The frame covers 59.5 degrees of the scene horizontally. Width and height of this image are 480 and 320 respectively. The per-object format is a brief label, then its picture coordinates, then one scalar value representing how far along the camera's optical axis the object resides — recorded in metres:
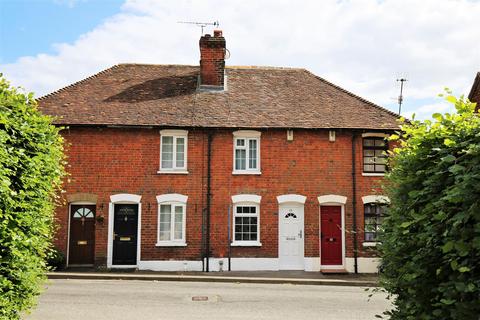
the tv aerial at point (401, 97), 30.41
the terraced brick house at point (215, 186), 16.91
